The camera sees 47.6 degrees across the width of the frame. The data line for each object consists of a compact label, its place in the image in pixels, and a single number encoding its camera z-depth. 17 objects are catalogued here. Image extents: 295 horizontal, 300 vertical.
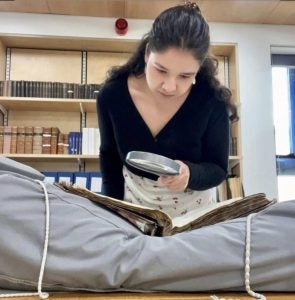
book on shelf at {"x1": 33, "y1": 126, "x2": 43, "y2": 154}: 2.47
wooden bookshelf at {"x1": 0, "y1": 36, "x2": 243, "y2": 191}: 2.65
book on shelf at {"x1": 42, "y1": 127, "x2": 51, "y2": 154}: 2.47
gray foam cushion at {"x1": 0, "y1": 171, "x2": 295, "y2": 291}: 0.45
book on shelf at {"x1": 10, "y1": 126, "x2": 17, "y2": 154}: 2.45
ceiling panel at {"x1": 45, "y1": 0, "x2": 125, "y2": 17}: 2.49
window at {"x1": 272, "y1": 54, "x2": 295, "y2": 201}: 2.72
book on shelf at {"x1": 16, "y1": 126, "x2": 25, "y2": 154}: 2.46
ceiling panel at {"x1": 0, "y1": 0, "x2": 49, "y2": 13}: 2.48
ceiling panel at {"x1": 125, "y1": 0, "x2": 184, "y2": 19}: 2.47
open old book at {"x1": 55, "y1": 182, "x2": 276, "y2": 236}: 0.56
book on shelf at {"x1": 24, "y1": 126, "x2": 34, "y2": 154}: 2.46
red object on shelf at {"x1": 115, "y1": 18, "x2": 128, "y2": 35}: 2.62
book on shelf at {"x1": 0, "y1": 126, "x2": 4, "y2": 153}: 2.44
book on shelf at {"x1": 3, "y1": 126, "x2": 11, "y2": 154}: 2.44
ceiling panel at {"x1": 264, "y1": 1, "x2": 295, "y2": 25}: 2.49
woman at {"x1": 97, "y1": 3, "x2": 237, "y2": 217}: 0.80
